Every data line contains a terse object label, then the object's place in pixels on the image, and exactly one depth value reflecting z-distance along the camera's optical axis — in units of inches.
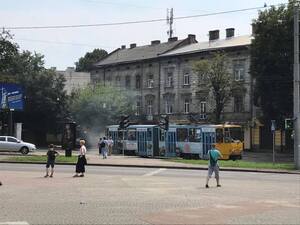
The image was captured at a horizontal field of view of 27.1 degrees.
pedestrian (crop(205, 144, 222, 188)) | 906.5
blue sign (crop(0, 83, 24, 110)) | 2014.0
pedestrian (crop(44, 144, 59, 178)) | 1077.8
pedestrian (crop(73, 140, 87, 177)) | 1088.8
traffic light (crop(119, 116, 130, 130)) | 1909.4
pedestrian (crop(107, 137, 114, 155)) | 2056.5
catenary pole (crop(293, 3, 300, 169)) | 1398.9
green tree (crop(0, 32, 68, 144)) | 3238.2
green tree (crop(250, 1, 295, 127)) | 2129.7
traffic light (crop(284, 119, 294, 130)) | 1470.2
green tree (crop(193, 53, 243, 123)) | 2605.8
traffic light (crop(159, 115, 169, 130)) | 1870.3
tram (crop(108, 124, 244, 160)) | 1878.7
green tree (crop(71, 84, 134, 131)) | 3053.6
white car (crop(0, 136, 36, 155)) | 2149.4
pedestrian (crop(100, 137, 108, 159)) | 1838.3
